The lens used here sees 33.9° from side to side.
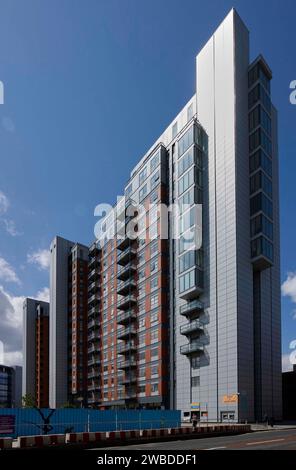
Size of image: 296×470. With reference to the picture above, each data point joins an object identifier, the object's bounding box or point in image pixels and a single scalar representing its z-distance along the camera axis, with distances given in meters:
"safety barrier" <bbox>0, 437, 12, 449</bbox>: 22.97
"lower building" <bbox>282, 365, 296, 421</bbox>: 79.56
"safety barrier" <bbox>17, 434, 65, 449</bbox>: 24.08
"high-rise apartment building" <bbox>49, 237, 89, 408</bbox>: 125.50
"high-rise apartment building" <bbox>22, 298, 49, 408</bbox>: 148.00
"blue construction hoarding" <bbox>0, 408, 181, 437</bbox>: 30.67
